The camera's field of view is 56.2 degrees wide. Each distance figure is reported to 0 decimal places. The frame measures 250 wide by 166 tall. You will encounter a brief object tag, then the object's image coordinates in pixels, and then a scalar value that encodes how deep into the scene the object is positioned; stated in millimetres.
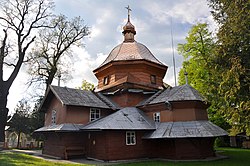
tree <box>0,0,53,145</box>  21109
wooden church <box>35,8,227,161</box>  14195
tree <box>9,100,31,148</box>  27781
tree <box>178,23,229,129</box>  21250
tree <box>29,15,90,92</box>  24875
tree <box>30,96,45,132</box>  27922
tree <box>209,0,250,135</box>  9781
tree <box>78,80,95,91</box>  36981
